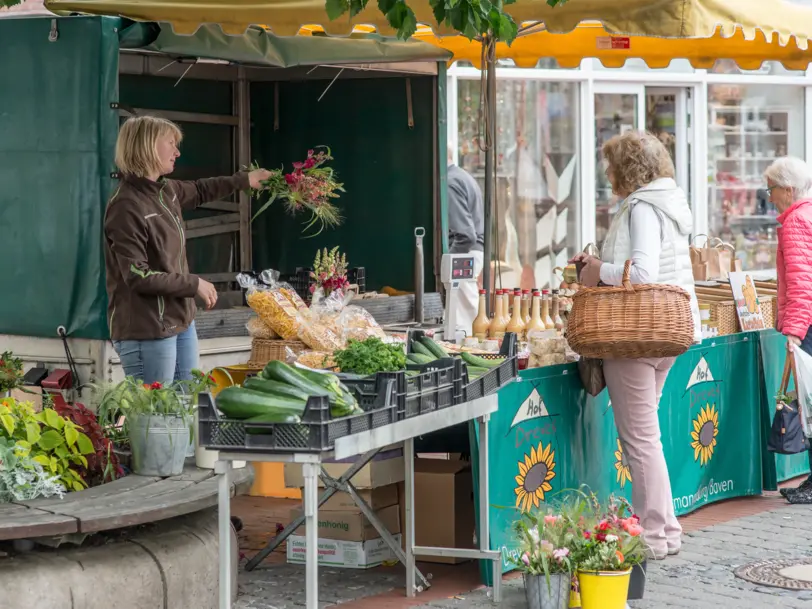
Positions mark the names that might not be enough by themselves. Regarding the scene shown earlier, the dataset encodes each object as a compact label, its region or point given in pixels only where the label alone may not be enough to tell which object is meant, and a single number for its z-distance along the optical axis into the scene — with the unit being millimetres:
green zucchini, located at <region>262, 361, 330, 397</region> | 7806
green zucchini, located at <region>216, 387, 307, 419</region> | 7441
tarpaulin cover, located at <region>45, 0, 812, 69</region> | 10887
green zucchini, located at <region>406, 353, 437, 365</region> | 9298
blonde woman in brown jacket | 10404
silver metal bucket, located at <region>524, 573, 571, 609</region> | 9138
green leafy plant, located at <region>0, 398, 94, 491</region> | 8642
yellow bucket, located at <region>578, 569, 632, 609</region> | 8916
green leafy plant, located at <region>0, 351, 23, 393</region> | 11109
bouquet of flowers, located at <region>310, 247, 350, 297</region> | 11983
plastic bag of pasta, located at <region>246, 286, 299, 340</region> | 10907
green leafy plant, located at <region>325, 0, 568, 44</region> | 8981
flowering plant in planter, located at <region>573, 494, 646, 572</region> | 8988
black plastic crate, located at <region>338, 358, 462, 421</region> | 8028
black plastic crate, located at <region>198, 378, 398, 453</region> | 7199
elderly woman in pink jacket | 12767
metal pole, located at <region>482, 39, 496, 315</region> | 12767
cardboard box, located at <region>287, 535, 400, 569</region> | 10574
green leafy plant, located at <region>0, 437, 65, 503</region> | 8328
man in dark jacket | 17401
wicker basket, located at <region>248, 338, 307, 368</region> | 10880
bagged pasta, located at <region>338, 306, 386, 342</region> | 10841
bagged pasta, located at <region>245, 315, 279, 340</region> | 11083
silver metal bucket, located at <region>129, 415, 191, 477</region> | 8909
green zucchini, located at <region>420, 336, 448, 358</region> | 9719
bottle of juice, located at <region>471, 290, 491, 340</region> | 12062
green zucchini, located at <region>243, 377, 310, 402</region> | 7767
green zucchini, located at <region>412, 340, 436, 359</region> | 9693
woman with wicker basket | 10313
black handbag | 13067
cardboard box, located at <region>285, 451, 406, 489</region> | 10450
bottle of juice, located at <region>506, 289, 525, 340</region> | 11931
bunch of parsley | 8759
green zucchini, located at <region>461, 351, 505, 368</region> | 9693
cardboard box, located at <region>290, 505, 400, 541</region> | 10534
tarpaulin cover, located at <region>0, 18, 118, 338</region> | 11520
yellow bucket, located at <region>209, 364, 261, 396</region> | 10861
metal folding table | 7304
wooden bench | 7761
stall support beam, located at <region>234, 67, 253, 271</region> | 15508
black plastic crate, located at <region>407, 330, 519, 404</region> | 8903
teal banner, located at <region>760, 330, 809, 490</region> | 13550
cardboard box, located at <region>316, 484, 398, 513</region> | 10534
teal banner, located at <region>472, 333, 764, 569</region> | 10365
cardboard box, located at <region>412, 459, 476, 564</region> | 10580
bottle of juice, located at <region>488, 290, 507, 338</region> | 12023
